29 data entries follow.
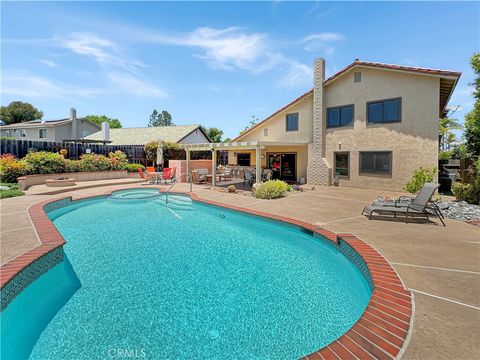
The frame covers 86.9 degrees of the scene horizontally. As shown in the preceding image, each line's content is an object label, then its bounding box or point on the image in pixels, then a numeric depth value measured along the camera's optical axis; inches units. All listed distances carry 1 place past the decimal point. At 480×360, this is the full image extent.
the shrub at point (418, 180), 437.4
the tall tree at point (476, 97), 511.7
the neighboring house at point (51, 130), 1318.9
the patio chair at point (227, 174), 842.2
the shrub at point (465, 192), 401.7
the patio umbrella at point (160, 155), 820.5
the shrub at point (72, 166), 702.5
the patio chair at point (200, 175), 767.1
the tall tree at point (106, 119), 2985.7
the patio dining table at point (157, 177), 746.5
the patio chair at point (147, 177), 761.1
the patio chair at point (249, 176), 688.9
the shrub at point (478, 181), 380.8
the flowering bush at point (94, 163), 750.5
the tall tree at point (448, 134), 1417.3
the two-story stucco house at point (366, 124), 552.2
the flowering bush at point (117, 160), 834.2
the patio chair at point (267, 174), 681.1
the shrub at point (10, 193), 465.2
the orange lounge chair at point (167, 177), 757.9
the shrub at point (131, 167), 870.0
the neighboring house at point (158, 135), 1349.7
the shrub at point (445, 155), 1027.9
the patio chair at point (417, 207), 305.5
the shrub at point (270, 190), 503.8
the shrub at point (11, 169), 585.6
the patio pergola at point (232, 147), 589.3
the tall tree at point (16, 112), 2149.4
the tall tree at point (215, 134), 1982.0
